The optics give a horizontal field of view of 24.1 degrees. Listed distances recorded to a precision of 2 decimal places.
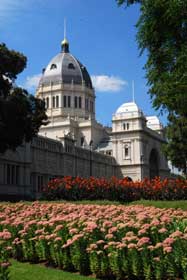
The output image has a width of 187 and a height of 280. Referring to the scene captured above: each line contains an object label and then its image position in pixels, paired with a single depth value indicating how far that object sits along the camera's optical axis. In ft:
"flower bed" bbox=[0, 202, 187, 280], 28.32
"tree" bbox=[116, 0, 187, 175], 56.13
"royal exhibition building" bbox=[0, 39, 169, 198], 218.85
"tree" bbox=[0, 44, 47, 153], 104.42
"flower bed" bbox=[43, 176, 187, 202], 88.99
